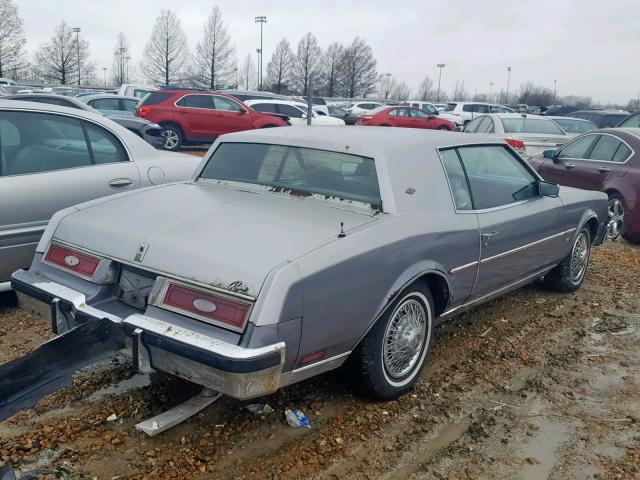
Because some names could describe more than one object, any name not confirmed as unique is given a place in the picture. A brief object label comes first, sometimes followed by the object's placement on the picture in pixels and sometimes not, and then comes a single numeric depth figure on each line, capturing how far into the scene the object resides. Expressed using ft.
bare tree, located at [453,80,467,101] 340.59
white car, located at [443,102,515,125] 99.55
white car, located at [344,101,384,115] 102.99
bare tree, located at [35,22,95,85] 166.81
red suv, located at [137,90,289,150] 51.65
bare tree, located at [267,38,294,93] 200.64
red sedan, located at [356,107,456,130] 76.38
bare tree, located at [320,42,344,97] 205.87
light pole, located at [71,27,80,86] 172.41
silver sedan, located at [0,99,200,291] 14.14
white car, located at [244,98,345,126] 62.03
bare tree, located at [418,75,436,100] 312.50
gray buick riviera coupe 9.05
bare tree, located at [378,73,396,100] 278.26
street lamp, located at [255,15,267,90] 190.73
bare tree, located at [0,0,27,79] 146.00
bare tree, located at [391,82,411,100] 288.06
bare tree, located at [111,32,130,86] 204.41
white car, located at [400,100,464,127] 90.48
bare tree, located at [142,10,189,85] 172.86
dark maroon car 25.18
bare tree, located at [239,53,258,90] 228.63
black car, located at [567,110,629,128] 64.85
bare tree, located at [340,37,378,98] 207.41
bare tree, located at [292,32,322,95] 198.70
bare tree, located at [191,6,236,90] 174.81
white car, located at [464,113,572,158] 42.01
